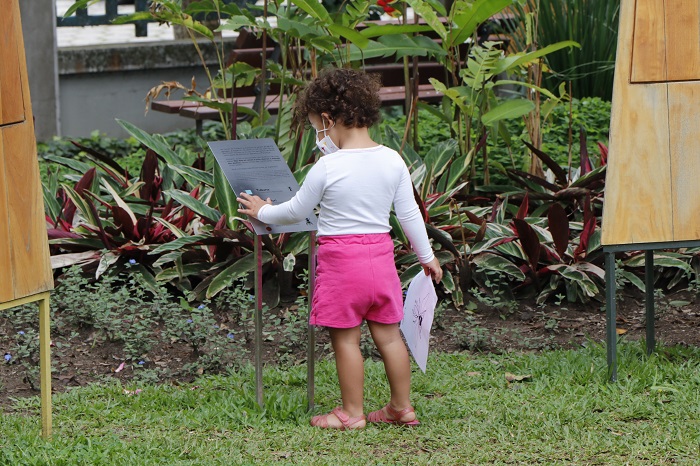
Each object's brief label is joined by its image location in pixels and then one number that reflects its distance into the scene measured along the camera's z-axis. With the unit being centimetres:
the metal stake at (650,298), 915
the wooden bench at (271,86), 1502
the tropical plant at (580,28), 1640
